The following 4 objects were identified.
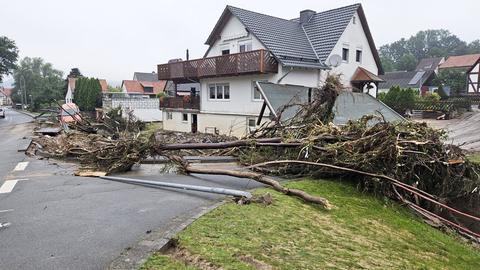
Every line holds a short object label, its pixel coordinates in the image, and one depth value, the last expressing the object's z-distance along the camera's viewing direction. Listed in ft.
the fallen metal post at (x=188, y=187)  20.36
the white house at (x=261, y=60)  72.43
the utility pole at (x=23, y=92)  286.46
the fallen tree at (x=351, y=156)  23.22
